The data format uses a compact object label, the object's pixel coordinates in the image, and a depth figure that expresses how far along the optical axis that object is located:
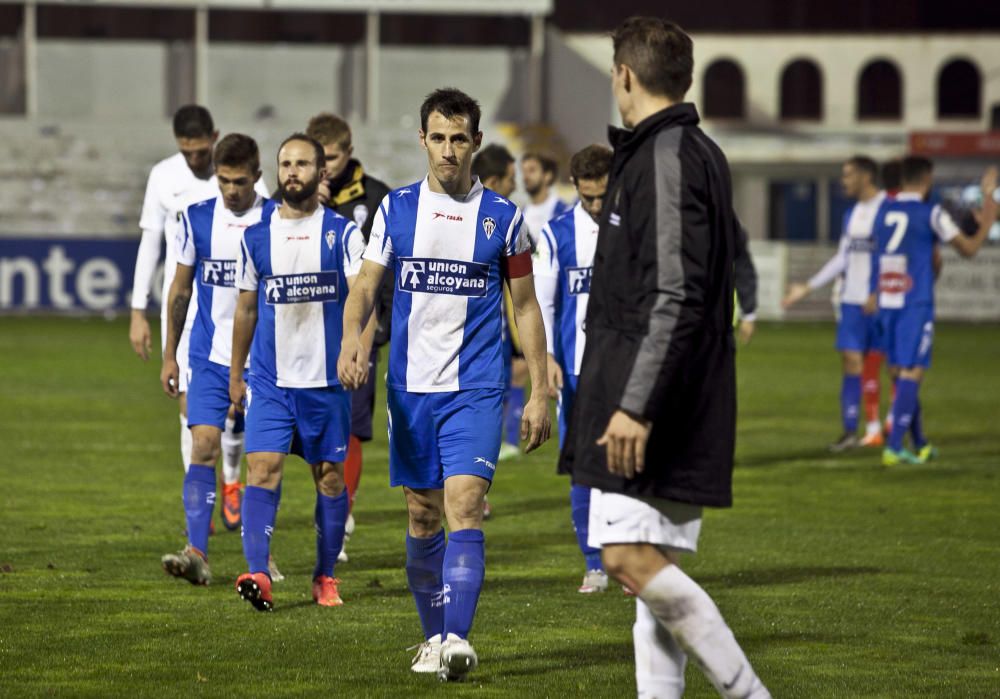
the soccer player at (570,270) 16.47
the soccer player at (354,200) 17.78
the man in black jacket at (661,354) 9.33
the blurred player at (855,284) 29.15
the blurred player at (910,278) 27.29
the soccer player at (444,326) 12.46
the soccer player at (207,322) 16.34
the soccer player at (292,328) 14.75
